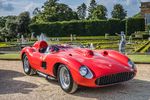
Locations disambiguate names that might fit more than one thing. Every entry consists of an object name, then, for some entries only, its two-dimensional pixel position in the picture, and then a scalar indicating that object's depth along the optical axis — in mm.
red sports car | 4202
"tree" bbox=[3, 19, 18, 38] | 32909
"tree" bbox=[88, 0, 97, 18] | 53744
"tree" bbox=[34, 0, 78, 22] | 37521
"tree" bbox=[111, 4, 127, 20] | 49076
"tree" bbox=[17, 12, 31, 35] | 34370
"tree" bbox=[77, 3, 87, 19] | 58770
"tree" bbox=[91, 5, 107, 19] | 39300
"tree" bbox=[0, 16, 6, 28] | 41500
